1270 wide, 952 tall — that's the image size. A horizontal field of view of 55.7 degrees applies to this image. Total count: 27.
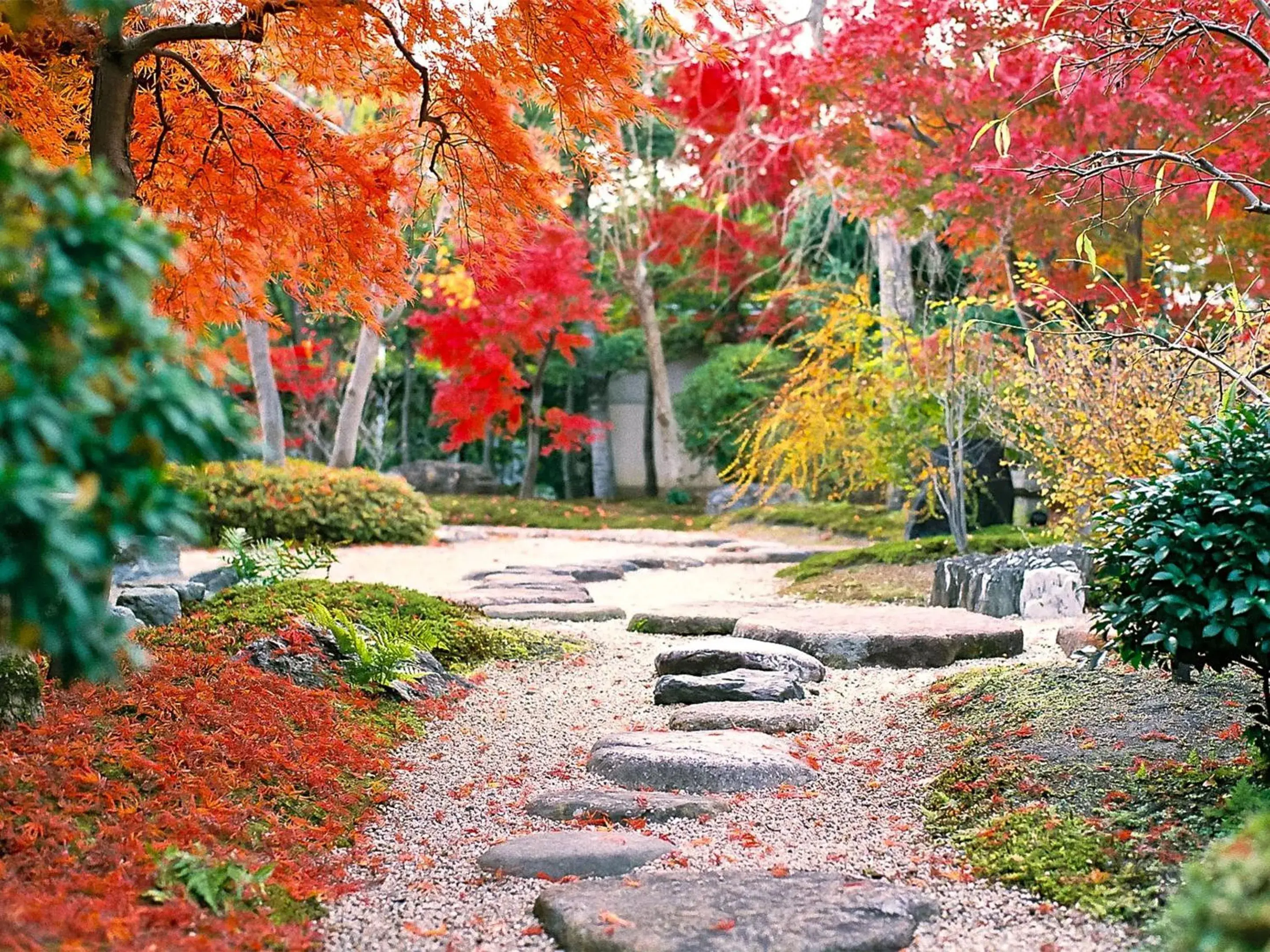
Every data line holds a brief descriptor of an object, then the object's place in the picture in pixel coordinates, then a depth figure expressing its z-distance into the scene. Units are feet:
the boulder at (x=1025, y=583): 22.35
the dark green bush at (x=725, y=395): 55.26
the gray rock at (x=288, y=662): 15.46
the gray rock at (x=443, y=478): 60.03
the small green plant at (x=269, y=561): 21.63
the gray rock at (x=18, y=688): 10.96
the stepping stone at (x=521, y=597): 25.66
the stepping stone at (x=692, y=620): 22.38
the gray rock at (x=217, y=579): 24.31
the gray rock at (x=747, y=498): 51.62
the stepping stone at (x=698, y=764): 12.46
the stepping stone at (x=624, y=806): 11.50
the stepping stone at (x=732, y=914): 8.28
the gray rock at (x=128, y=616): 15.80
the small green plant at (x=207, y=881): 8.45
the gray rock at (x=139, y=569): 24.91
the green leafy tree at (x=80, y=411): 5.56
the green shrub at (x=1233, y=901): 5.06
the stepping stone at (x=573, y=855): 9.94
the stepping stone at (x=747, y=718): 14.74
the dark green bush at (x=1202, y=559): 10.02
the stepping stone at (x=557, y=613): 24.50
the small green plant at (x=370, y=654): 16.02
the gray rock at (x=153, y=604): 18.21
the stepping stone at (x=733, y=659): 17.34
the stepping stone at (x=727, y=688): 16.12
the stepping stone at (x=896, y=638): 19.08
